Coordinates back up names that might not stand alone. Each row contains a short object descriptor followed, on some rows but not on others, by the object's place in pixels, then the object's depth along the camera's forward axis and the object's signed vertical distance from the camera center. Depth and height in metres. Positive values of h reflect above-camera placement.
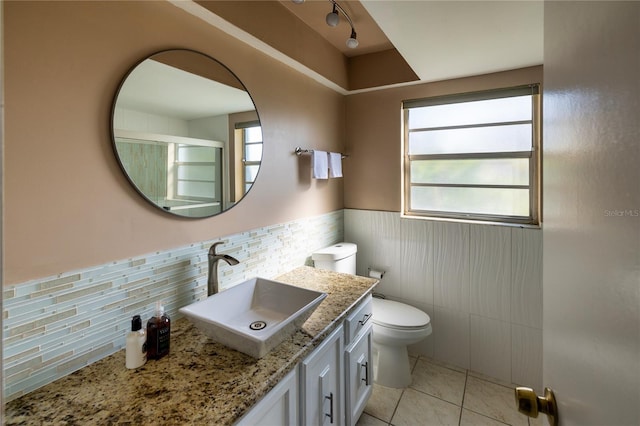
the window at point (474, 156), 2.12 +0.43
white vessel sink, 1.07 -0.45
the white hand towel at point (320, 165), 2.18 +0.35
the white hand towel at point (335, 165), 2.38 +0.38
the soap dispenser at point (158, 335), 1.07 -0.45
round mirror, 1.19 +0.37
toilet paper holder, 2.53 -0.53
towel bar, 2.11 +0.44
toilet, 1.99 -0.80
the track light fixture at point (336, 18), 1.60 +1.06
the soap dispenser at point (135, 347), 1.03 -0.47
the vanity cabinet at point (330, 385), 1.05 -0.74
